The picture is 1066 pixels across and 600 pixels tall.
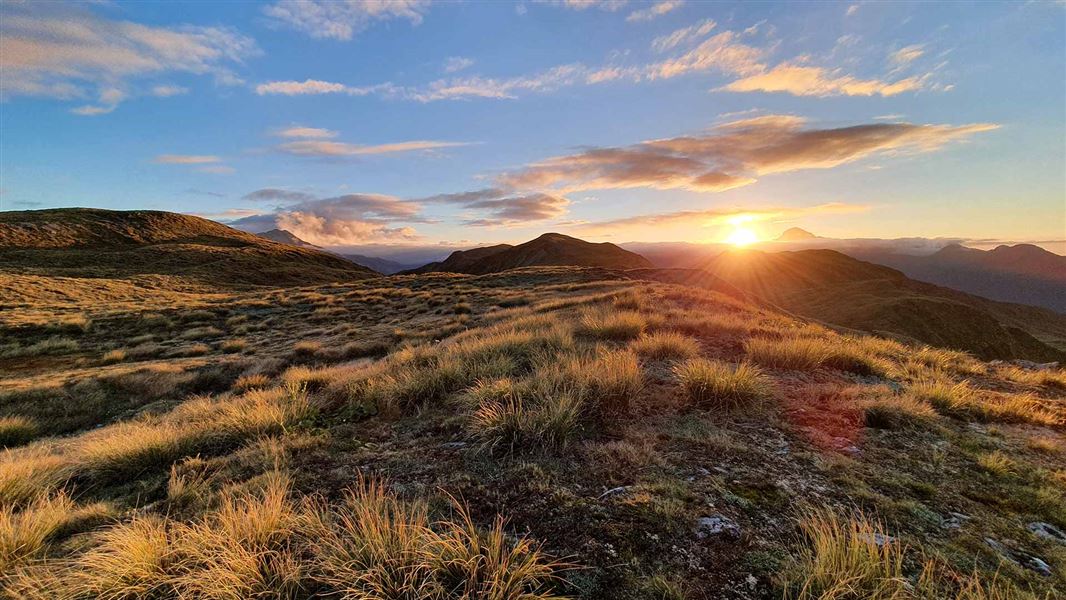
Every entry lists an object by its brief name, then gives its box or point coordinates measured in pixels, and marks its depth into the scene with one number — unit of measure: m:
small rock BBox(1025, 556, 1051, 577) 2.70
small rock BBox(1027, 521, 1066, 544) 3.07
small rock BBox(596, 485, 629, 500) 3.31
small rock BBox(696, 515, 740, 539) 2.86
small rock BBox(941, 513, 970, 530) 3.09
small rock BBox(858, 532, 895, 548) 2.60
